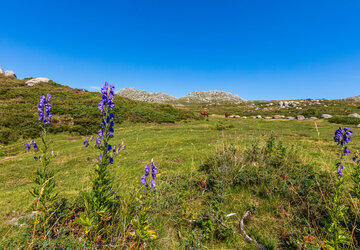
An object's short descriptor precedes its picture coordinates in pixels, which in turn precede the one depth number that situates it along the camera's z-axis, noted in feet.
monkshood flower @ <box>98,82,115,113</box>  10.10
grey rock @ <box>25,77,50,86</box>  132.96
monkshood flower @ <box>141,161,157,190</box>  9.25
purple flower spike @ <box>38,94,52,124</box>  11.50
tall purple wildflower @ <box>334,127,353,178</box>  10.58
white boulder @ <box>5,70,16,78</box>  168.41
